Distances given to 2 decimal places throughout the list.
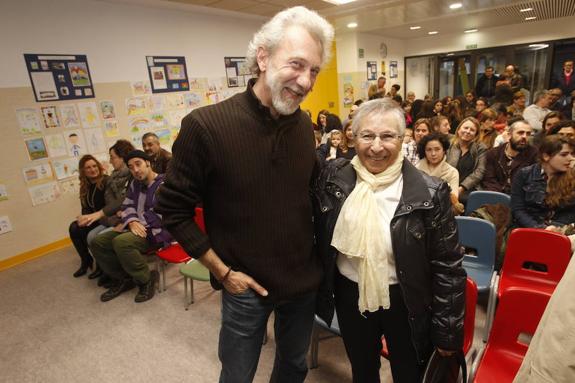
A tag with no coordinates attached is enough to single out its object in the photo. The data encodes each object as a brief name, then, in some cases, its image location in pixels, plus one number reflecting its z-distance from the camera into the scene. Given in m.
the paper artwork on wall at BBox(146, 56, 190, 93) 4.82
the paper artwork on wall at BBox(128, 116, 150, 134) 4.65
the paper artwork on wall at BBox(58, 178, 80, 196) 4.10
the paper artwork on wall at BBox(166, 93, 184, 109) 5.04
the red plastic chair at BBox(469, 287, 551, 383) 1.37
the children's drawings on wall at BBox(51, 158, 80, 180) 4.01
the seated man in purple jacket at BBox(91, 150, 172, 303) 2.82
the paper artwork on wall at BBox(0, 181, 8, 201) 3.65
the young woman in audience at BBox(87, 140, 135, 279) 3.18
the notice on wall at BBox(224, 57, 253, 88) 5.91
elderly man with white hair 1.04
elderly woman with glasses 1.15
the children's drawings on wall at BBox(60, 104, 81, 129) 3.99
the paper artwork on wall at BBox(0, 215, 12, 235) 3.68
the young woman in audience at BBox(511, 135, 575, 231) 2.17
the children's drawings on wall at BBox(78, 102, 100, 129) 4.15
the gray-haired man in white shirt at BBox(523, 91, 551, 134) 4.79
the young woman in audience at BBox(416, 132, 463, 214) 2.81
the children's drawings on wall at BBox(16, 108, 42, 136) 3.70
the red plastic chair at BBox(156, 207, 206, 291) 2.57
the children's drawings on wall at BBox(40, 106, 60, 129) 3.86
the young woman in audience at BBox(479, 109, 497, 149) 3.82
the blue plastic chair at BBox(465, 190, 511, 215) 2.64
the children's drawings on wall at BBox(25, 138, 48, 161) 3.79
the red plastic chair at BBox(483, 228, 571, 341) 1.84
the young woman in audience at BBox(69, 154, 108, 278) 3.33
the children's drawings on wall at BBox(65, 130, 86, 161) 4.06
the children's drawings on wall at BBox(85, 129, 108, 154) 4.23
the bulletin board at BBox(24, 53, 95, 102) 3.77
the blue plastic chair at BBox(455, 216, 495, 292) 2.13
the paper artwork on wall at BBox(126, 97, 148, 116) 4.59
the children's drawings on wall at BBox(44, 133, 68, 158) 3.92
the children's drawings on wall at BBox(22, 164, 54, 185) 3.80
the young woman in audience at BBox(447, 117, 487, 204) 3.19
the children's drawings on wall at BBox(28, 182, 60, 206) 3.88
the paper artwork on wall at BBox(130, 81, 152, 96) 4.62
